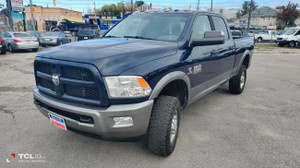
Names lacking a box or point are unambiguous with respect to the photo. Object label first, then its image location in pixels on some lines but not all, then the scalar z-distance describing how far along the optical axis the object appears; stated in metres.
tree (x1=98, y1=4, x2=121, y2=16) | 79.06
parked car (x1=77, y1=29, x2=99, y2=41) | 17.56
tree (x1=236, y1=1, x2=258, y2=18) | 92.64
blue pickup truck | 2.10
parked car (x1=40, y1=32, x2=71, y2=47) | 16.64
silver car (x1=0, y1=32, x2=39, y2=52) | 13.85
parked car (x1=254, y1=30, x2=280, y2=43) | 27.84
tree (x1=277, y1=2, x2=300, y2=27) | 47.16
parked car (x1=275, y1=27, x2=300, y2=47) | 19.84
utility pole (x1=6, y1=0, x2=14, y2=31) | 21.33
